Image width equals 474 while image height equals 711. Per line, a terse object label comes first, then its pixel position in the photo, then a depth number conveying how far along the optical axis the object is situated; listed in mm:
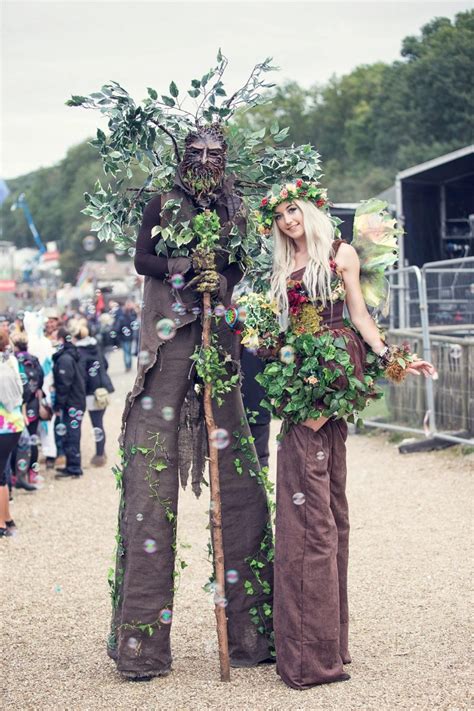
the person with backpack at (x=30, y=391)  10633
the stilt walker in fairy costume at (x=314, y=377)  4609
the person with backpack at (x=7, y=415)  8758
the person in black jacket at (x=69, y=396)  11602
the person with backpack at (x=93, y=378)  12164
